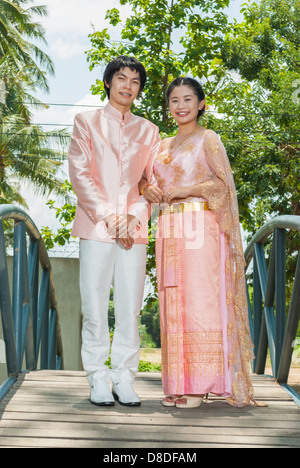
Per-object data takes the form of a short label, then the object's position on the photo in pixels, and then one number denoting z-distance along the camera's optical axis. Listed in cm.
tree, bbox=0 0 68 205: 1582
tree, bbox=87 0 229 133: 844
